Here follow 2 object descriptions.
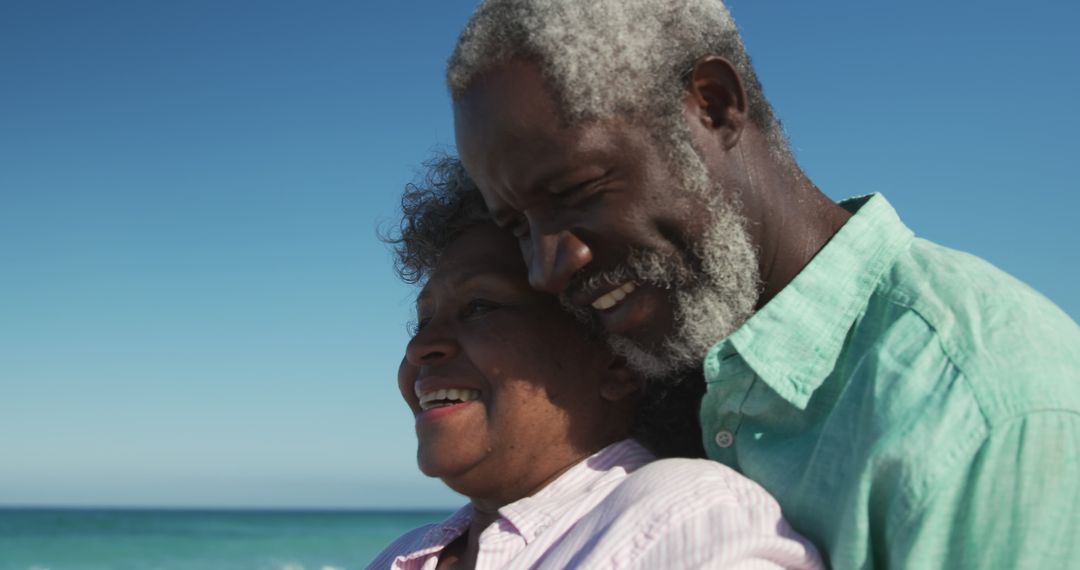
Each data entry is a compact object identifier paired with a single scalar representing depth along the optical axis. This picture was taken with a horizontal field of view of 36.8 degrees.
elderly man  0.94
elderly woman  1.16
